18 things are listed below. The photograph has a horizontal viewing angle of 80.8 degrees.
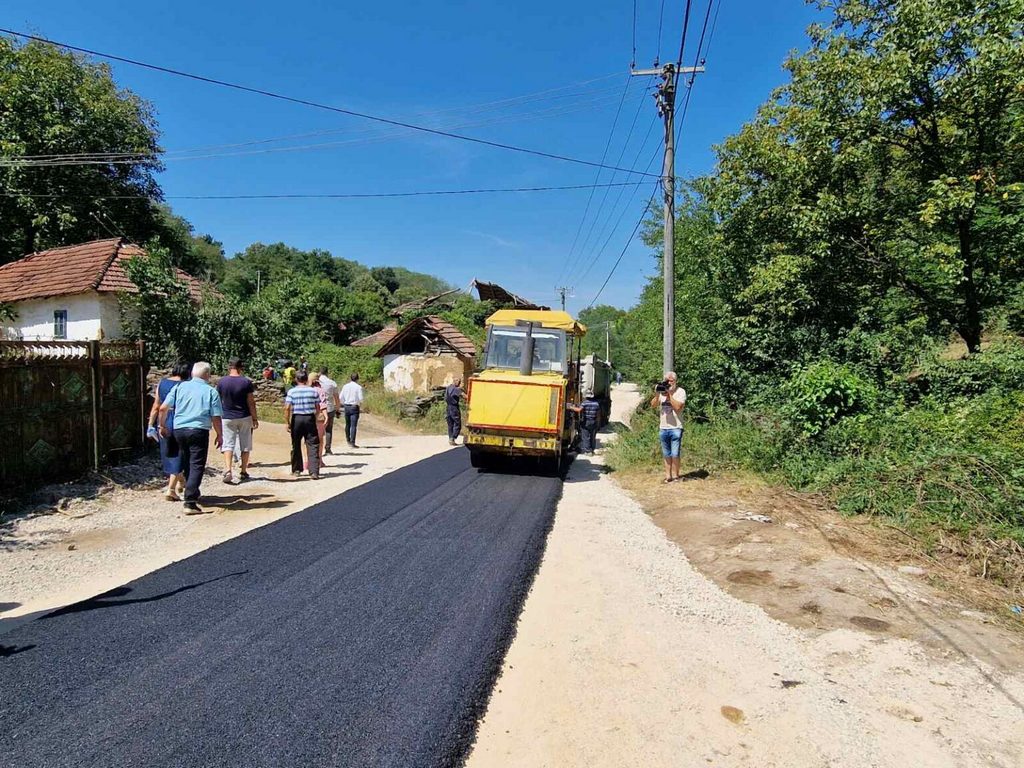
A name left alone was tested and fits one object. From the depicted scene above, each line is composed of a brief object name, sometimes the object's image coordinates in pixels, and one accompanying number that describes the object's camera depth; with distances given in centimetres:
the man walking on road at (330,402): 1230
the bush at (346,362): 3028
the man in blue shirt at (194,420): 686
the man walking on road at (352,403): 1389
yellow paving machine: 979
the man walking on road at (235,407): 849
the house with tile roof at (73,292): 1670
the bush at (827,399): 887
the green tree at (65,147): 2242
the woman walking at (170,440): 732
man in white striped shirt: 922
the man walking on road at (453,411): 1636
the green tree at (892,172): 902
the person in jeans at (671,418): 947
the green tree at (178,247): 2900
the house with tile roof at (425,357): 2752
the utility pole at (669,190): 1336
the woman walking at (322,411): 1146
